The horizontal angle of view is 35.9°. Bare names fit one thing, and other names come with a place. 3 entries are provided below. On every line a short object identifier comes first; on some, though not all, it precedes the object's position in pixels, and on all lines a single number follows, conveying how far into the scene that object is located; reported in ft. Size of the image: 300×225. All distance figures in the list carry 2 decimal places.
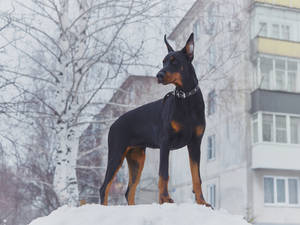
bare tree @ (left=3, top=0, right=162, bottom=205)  33.65
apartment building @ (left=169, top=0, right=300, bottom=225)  67.36
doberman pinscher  14.92
